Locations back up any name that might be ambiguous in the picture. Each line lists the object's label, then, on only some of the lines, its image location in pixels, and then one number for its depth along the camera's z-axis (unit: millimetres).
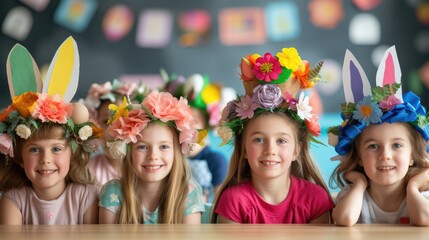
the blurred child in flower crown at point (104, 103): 3732
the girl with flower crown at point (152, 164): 2453
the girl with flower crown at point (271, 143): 2473
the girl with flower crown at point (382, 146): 2318
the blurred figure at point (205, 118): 4258
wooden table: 1771
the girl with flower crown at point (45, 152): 2449
